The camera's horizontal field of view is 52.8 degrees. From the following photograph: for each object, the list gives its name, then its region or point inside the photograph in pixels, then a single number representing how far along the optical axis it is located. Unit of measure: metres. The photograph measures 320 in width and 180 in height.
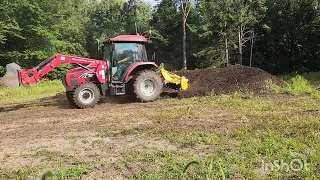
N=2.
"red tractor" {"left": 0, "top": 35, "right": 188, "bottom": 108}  8.77
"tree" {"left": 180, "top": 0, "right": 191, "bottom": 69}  25.47
